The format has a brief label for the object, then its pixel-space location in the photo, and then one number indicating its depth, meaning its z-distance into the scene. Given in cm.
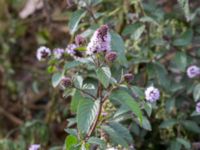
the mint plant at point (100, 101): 107
